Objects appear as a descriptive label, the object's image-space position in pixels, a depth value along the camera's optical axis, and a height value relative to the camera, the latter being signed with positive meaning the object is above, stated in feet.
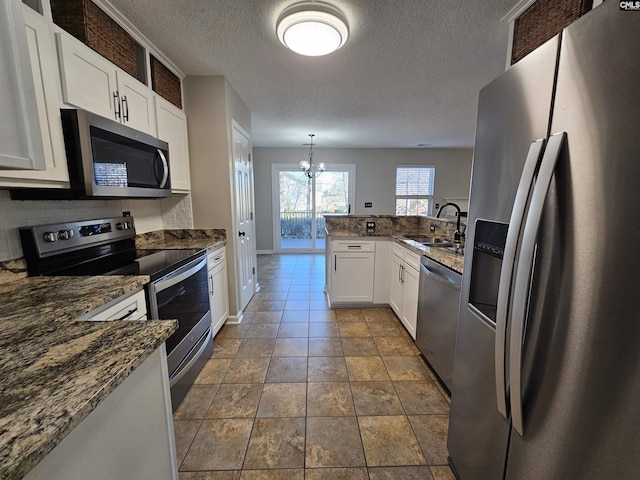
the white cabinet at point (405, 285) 7.93 -2.62
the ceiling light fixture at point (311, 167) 17.49 +2.43
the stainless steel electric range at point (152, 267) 4.87 -1.28
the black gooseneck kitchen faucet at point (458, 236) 7.79 -0.90
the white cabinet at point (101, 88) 4.43 +2.20
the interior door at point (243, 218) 9.61 -0.58
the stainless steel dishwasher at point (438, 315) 5.64 -2.54
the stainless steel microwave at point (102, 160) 4.45 +0.79
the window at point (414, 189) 21.52 +1.19
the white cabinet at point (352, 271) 10.39 -2.57
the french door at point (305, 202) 20.79 +0.13
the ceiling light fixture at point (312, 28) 5.21 +3.48
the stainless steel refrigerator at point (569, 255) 1.93 -0.42
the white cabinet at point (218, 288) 8.06 -2.65
